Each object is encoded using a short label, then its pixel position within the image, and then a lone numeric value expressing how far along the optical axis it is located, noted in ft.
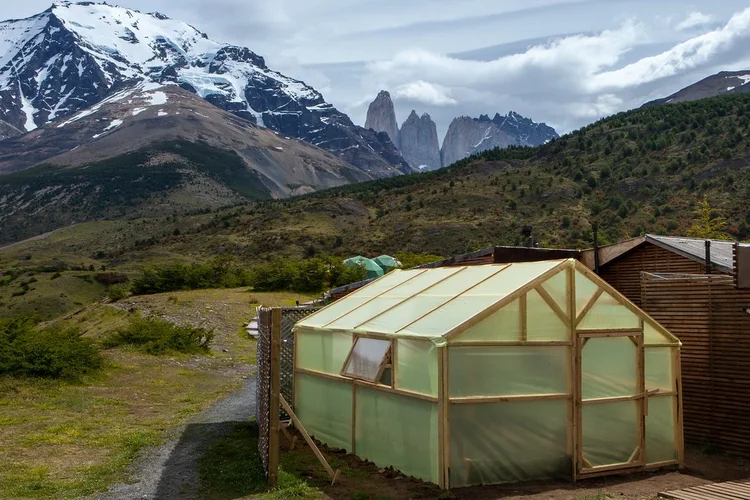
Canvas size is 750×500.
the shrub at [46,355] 62.64
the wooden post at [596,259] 58.13
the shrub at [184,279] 156.97
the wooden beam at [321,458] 33.66
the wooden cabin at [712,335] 40.55
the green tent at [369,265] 164.96
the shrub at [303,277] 153.69
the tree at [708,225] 166.24
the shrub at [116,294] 153.17
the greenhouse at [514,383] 32.50
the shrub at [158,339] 86.12
